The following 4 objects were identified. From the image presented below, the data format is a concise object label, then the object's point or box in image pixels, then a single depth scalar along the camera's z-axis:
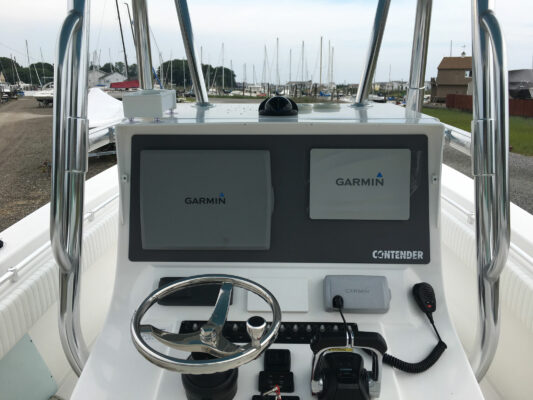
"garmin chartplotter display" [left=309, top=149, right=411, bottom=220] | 1.33
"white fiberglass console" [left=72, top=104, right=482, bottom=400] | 1.31
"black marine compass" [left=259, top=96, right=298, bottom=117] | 1.45
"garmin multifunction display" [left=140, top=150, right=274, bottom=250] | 1.34
